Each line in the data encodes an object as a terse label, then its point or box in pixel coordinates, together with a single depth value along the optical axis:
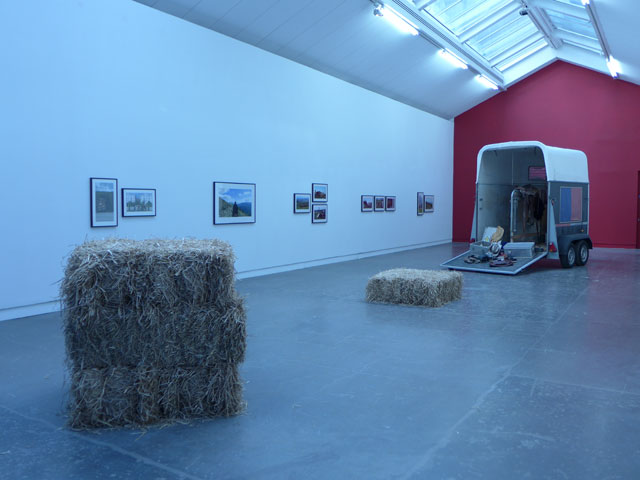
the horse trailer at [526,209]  12.70
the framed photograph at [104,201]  8.36
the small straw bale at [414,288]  8.30
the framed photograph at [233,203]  10.67
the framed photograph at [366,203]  15.73
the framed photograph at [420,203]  19.28
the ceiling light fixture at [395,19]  12.03
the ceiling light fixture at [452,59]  15.46
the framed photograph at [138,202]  8.88
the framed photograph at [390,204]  17.03
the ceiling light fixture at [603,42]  12.60
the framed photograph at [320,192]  13.55
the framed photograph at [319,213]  13.59
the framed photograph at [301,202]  12.88
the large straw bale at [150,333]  3.85
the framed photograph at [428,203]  19.77
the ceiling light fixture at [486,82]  18.53
